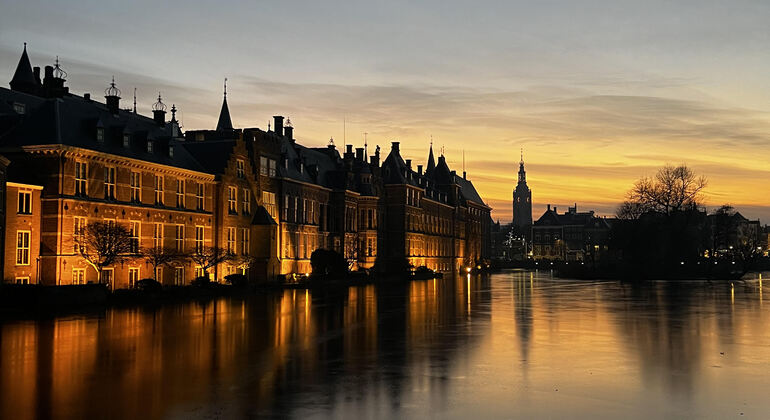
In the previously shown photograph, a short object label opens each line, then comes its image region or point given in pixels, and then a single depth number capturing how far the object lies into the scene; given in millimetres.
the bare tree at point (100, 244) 46031
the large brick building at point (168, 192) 46250
